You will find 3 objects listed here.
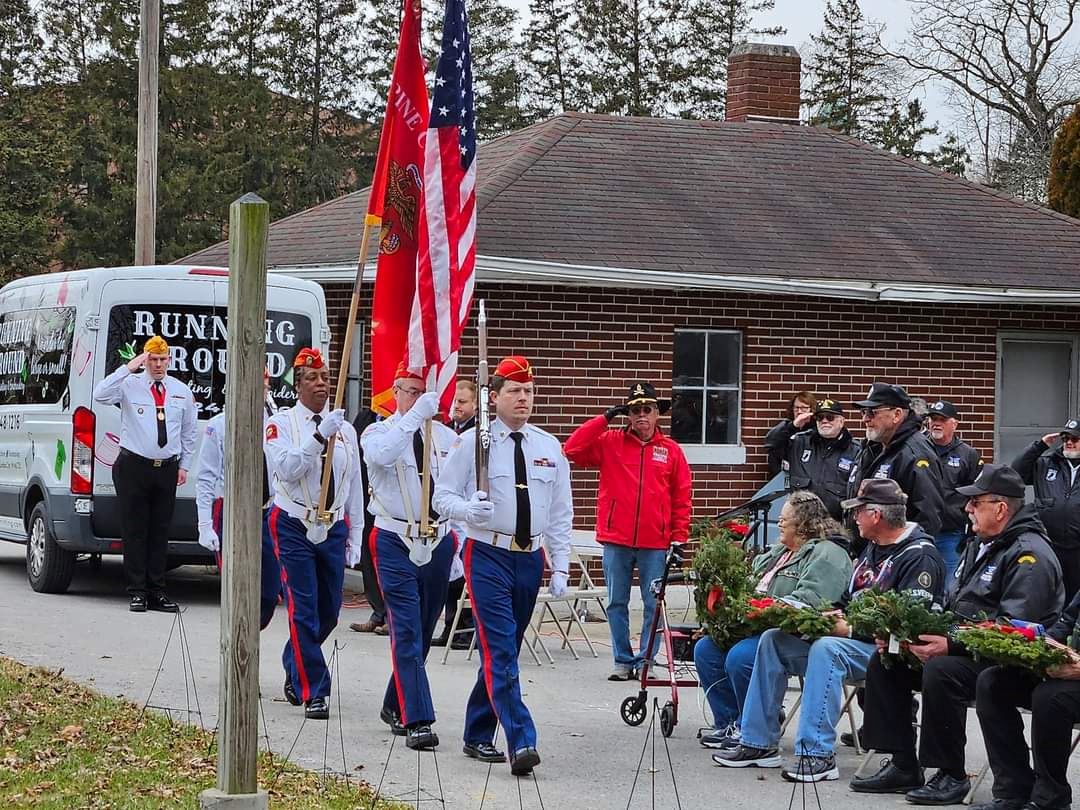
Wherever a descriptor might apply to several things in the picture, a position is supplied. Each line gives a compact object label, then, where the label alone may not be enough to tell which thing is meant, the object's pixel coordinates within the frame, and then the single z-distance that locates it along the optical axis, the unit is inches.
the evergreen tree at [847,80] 1964.8
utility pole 733.3
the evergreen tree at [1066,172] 1093.1
